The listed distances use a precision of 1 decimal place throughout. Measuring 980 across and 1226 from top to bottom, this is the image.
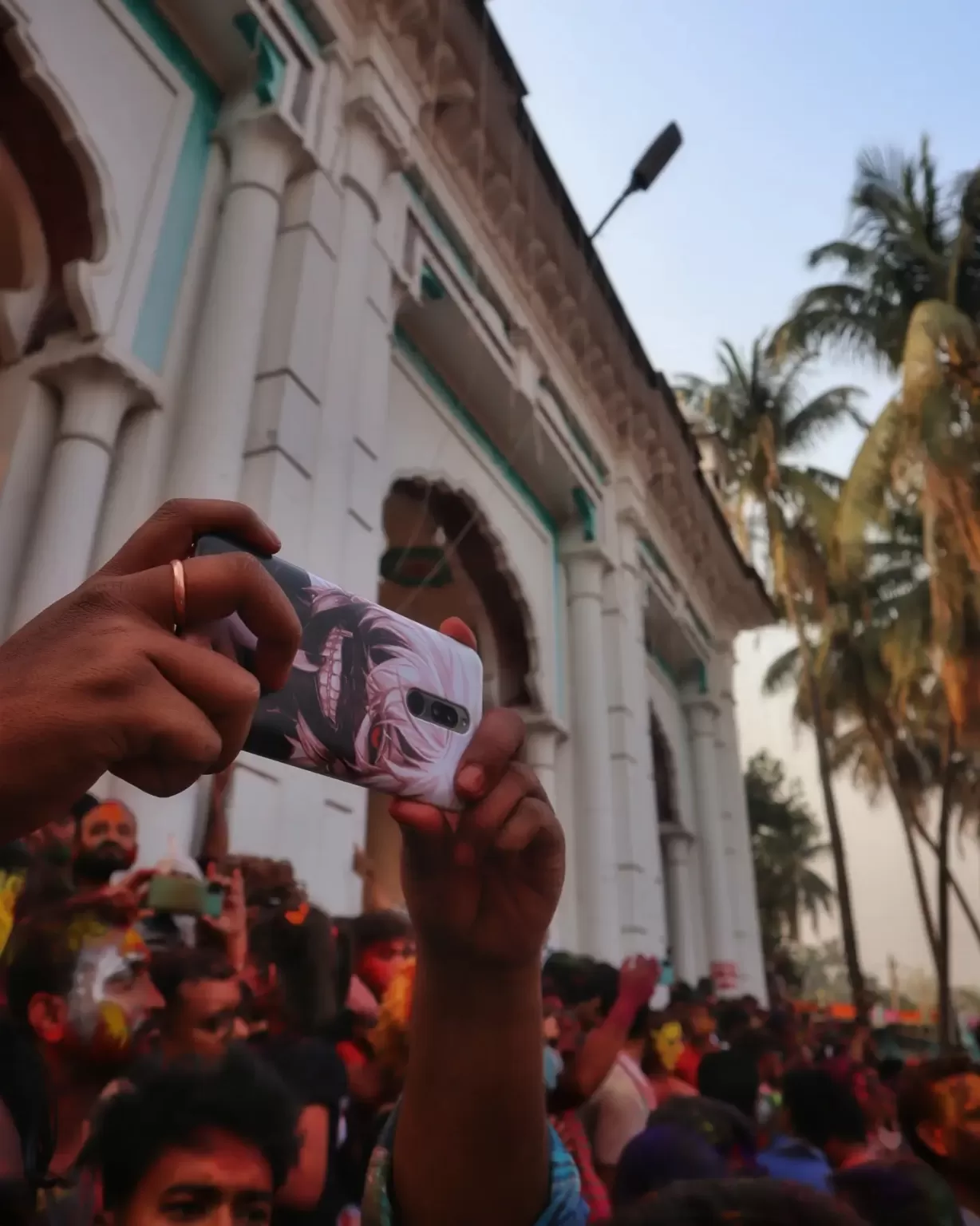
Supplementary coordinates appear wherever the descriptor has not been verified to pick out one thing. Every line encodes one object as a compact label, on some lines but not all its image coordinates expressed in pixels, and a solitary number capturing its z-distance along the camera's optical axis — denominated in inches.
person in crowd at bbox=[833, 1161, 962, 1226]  60.9
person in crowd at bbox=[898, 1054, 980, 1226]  81.4
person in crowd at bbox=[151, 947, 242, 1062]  71.4
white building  140.1
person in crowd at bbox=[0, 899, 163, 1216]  66.6
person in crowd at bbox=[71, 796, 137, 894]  89.3
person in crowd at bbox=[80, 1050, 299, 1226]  49.1
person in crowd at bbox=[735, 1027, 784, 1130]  129.7
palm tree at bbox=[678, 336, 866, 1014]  515.5
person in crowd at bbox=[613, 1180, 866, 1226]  36.8
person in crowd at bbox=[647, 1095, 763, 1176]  77.7
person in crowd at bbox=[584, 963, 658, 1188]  96.7
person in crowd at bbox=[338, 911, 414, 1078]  91.3
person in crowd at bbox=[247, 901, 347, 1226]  63.3
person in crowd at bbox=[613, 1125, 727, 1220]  64.4
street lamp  258.2
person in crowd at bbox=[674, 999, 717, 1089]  137.6
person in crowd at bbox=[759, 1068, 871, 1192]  97.7
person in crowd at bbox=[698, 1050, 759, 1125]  113.8
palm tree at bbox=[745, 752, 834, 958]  953.5
